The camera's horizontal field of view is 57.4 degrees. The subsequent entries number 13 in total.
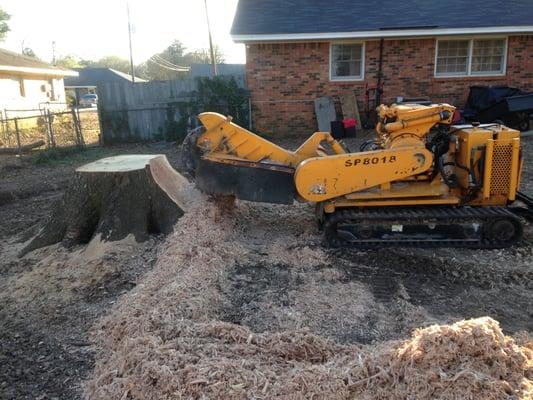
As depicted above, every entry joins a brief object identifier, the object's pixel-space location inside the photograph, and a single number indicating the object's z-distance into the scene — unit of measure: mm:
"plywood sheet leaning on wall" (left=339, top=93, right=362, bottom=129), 14562
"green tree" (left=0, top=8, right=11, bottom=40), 32688
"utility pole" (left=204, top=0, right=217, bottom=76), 31050
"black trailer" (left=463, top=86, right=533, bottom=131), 13164
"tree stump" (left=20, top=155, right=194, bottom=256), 5617
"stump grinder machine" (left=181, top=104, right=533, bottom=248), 5547
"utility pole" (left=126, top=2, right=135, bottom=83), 40594
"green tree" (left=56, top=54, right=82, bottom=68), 70700
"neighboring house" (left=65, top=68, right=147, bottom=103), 51109
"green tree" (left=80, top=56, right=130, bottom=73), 83438
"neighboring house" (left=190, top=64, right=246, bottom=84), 41969
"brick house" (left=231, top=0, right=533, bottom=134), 14469
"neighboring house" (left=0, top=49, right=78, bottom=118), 21828
